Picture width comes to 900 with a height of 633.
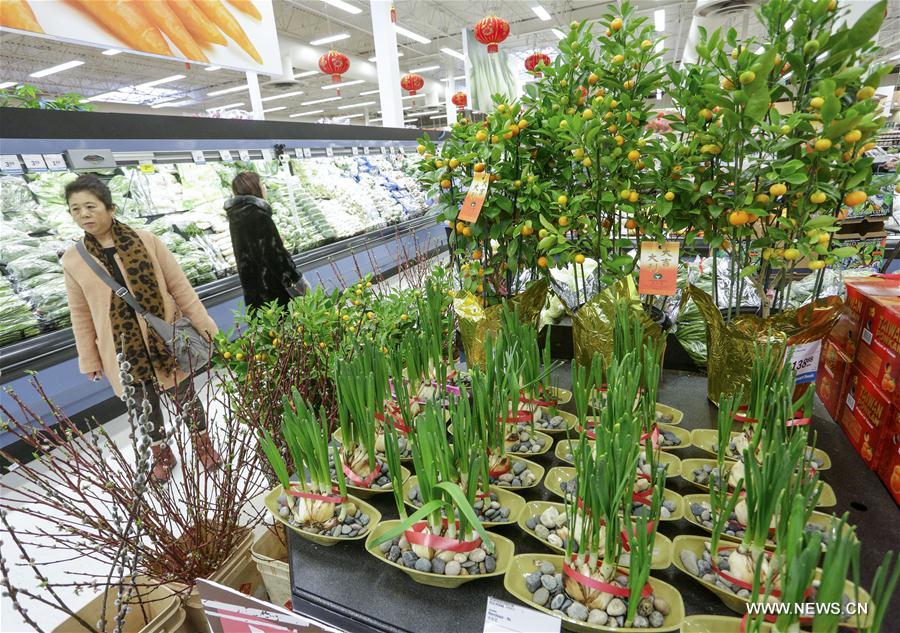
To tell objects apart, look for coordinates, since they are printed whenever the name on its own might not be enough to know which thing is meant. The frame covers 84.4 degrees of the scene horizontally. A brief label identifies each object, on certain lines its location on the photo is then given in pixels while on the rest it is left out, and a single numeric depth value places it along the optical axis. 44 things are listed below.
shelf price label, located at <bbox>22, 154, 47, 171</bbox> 2.35
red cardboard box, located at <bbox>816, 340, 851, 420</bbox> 1.33
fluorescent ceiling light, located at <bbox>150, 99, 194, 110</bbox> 19.44
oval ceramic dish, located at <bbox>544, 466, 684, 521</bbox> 1.01
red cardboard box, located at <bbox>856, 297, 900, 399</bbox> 1.05
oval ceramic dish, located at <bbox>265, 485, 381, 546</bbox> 1.01
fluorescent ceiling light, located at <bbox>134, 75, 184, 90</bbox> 14.43
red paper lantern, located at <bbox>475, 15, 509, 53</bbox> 5.33
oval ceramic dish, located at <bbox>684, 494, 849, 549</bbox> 0.88
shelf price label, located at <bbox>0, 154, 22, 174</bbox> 2.29
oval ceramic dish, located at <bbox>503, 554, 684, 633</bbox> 0.76
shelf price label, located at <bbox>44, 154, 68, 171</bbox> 2.39
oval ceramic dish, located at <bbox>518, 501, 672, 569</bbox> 0.86
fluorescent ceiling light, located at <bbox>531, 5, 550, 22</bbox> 10.42
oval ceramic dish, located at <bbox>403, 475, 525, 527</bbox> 0.99
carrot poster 2.10
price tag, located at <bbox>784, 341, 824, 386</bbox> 1.22
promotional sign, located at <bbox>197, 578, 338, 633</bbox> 0.84
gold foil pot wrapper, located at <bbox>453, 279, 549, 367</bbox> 1.56
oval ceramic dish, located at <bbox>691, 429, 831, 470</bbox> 1.10
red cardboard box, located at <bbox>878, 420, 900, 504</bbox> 1.03
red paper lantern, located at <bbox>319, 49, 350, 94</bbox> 7.49
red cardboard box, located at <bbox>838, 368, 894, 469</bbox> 1.09
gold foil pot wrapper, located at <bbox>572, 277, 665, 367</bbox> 1.38
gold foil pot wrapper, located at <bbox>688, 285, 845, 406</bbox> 1.21
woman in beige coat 2.01
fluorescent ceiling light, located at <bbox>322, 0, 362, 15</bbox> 8.19
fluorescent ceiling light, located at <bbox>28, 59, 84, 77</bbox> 10.33
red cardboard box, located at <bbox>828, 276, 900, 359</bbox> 1.21
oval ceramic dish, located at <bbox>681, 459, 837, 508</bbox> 0.96
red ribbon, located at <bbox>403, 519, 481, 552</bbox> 0.90
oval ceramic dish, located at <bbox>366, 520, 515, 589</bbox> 0.89
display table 0.86
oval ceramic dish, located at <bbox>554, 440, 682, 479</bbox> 1.09
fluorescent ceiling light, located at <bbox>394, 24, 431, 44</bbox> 9.85
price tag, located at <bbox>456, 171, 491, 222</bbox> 1.38
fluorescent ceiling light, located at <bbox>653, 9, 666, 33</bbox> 11.22
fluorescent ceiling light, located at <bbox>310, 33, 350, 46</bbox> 11.46
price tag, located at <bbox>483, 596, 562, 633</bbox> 0.77
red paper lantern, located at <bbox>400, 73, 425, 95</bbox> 9.60
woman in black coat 2.82
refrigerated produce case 2.45
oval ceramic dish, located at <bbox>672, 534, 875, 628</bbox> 0.76
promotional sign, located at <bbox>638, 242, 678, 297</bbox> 1.32
